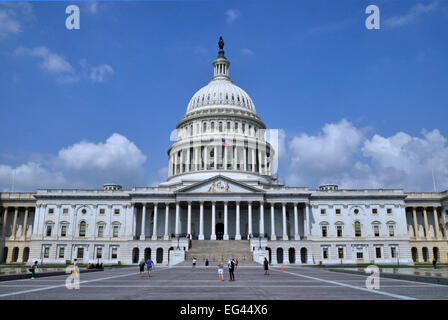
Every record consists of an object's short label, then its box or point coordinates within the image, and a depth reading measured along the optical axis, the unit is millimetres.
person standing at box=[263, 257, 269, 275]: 36825
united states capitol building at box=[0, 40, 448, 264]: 79375
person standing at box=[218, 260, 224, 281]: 29148
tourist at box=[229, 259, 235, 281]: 29109
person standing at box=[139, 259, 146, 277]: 36556
